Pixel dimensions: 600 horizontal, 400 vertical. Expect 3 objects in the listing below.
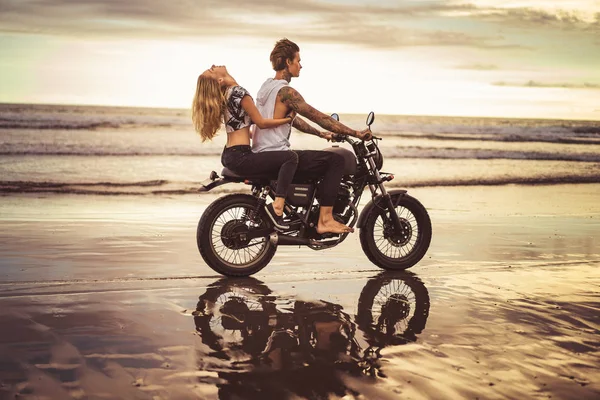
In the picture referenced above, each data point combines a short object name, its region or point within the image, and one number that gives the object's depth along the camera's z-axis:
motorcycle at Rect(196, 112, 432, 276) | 7.30
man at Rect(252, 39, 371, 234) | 7.25
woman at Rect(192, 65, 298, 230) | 7.10
